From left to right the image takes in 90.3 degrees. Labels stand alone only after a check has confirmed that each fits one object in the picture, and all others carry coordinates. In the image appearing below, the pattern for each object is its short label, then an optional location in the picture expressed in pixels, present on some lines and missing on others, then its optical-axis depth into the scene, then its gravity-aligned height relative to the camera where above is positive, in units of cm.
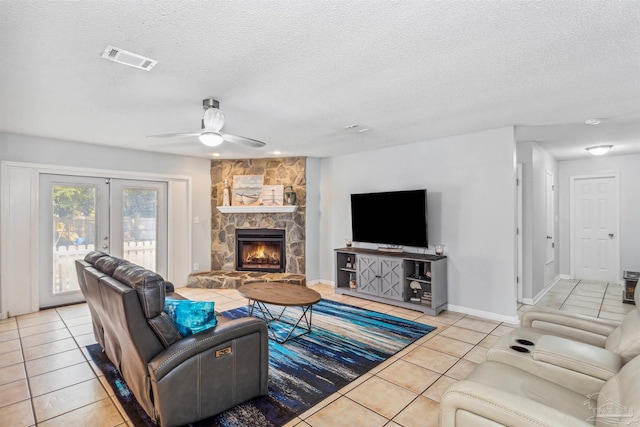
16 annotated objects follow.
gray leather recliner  189 -87
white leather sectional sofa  126 -82
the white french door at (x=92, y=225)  450 -11
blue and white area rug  220 -134
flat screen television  450 -3
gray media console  425 -90
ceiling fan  275 +82
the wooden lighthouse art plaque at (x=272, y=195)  595 +41
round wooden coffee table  331 -87
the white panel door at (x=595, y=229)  587 -26
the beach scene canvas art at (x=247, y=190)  598 +51
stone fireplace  589 -12
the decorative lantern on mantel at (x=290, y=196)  581 +38
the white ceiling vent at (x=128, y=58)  204 +107
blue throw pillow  213 -66
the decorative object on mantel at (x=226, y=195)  596 +41
